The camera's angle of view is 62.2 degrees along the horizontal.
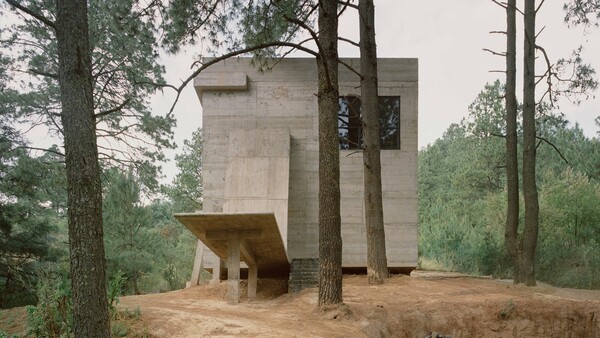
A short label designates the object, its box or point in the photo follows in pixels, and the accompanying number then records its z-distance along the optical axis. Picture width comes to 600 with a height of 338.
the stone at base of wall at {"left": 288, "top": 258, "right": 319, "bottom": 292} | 11.15
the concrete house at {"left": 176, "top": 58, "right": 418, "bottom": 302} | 12.06
